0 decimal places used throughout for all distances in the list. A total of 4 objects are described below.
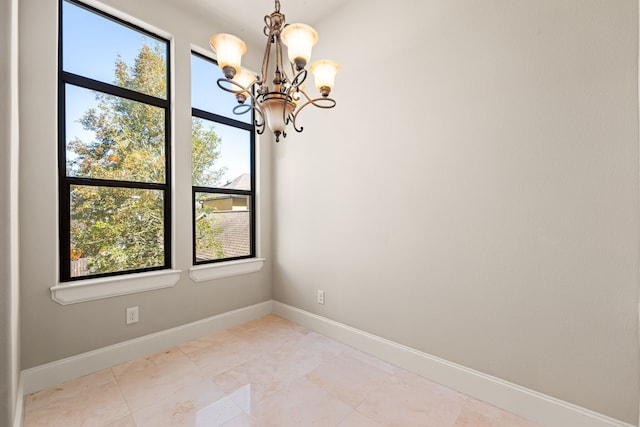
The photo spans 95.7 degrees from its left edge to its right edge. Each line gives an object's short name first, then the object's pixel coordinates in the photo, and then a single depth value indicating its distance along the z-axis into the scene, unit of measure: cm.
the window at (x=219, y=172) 271
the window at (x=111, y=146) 204
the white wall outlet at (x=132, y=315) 223
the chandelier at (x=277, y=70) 134
